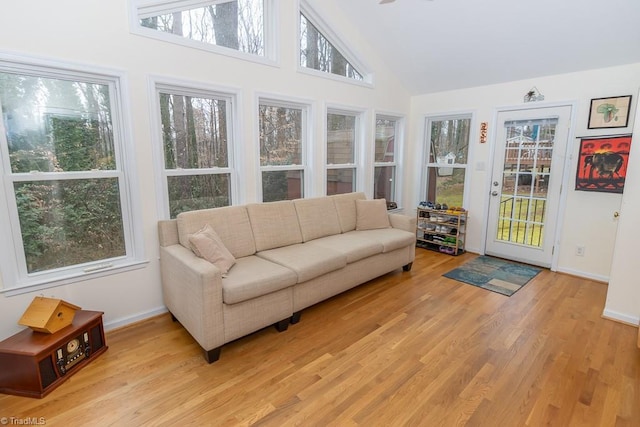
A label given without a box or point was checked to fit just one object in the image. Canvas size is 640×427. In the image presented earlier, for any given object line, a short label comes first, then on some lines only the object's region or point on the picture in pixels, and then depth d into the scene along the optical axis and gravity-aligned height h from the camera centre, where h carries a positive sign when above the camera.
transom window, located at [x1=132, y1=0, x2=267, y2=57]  2.56 +1.24
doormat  3.44 -1.26
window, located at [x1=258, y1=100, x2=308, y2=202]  3.44 +0.18
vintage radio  1.83 -1.15
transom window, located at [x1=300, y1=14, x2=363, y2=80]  3.63 +1.32
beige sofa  2.18 -0.80
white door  3.80 -0.21
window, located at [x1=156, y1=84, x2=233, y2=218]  2.78 +0.16
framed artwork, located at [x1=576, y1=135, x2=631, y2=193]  3.26 +0.03
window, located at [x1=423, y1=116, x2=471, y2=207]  4.65 +0.10
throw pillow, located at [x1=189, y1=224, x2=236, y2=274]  2.40 -0.64
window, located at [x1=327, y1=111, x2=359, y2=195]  4.12 +0.18
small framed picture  3.26 +0.56
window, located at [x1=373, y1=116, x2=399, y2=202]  4.78 +0.11
